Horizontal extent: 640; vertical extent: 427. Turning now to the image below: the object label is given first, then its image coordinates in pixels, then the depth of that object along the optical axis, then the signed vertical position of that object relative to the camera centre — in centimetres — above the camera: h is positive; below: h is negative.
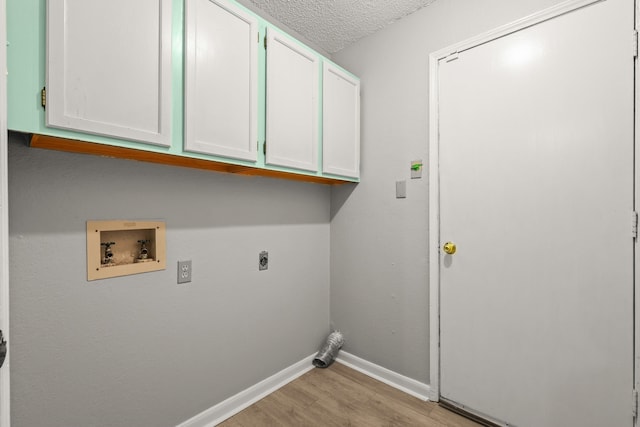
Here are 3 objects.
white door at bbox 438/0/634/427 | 124 -3
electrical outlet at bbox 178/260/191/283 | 149 -31
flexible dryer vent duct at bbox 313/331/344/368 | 217 -109
